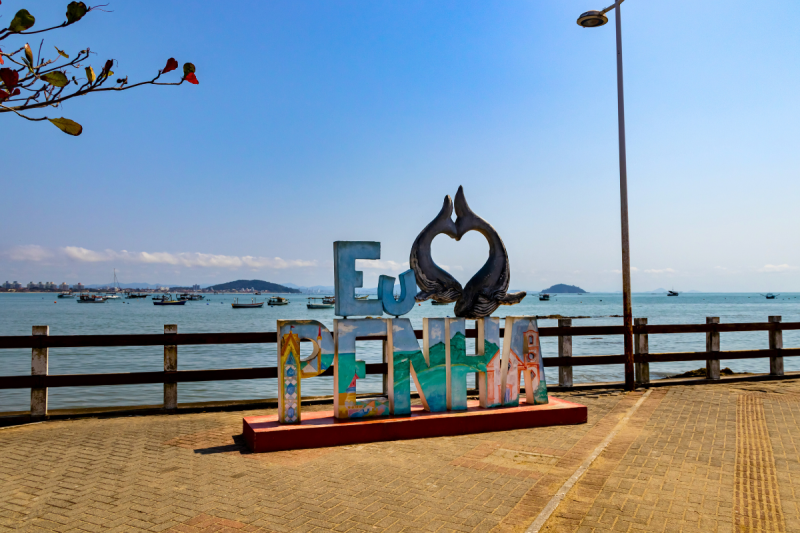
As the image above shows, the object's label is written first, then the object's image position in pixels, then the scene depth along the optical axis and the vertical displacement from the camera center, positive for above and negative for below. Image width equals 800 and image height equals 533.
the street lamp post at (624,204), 11.59 +1.88
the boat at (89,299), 152.75 -0.47
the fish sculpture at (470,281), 8.85 +0.30
